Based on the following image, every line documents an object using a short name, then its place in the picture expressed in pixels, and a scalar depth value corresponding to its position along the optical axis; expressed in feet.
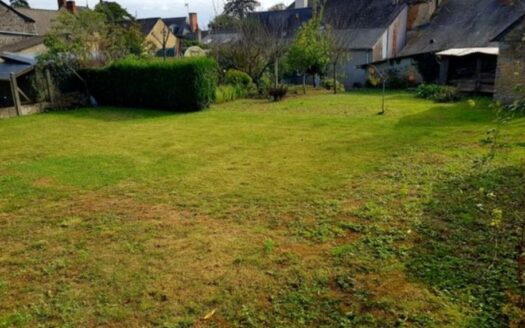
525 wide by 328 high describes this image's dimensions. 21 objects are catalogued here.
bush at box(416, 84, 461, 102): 49.19
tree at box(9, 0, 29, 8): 156.13
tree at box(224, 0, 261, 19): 160.56
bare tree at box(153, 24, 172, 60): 115.22
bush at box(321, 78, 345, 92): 74.51
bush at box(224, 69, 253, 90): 64.18
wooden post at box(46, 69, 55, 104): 50.85
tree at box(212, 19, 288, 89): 68.39
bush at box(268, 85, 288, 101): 57.52
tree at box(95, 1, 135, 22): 105.29
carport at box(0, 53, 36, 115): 46.57
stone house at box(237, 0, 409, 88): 85.35
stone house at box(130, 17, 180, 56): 114.11
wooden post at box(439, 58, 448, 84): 63.67
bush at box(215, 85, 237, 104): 56.54
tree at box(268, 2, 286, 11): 167.12
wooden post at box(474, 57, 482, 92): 51.62
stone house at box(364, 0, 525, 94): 55.83
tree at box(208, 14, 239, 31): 93.49
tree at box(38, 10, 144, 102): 51.44
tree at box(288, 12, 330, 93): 65.77
